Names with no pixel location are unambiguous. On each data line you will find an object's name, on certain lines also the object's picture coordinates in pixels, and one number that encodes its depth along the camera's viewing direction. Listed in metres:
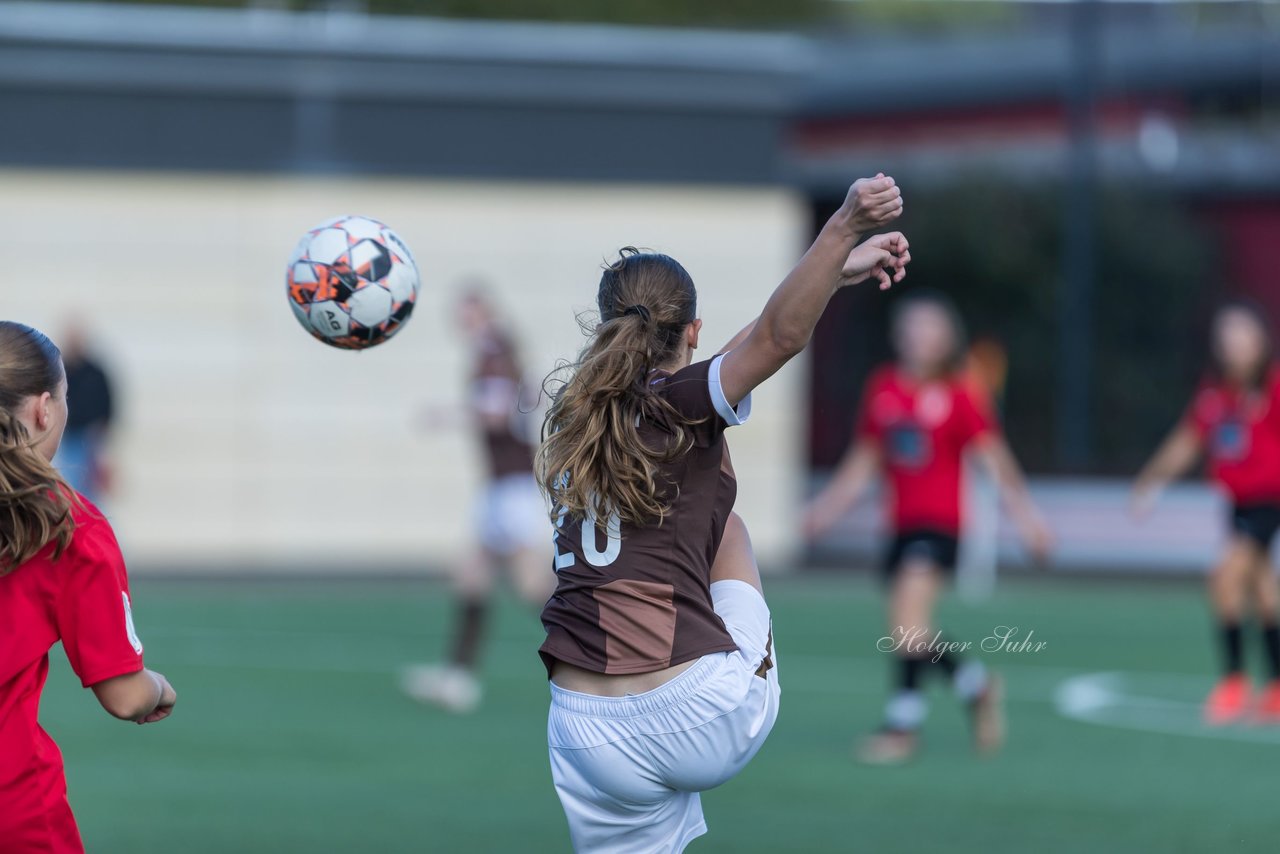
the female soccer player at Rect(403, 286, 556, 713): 21.61
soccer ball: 10.87
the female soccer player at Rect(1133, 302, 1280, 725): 20.97
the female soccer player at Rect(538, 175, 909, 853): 8.58
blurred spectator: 33.53
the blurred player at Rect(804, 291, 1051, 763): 18.33
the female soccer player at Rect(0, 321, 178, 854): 7.62
